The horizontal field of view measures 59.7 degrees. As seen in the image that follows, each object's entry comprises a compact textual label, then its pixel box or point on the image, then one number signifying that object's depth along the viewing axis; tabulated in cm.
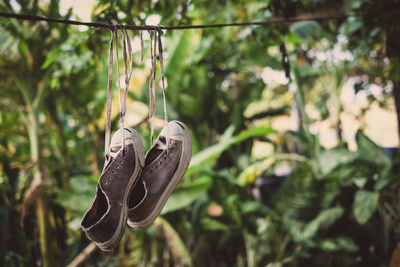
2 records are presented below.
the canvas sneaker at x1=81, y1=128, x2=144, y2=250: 88
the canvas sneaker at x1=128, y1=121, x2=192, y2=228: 96
